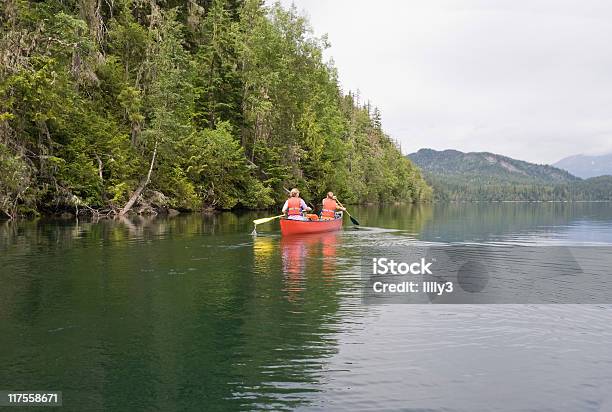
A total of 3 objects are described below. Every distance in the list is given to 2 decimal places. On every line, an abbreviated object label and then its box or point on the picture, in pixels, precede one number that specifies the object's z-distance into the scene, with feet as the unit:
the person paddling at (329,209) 103.40
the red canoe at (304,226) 89.56
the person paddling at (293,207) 93.31
